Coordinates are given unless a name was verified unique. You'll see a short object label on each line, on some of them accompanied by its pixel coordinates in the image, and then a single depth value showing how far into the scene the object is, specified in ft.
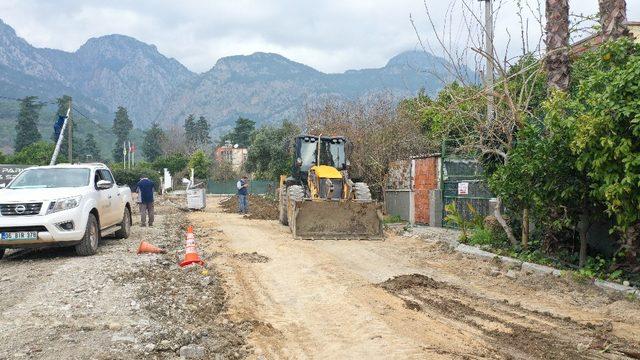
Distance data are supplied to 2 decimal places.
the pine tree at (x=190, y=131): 376.27
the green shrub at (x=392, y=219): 63.26
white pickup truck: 32.35
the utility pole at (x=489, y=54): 34.65
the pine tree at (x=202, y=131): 392.84
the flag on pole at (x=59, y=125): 90.33
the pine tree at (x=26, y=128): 300.61
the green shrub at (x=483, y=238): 39.52
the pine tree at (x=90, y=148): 344.04
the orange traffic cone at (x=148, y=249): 36.76
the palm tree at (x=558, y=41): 34.76
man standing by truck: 57.11
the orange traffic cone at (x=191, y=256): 32.79
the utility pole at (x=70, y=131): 100.17
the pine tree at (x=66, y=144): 269.07
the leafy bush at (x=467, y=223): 41.93
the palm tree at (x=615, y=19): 30.81
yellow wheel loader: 47.11
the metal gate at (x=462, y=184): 47.80
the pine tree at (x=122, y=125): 414.62
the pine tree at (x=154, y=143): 355.97
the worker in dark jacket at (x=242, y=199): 82.84
